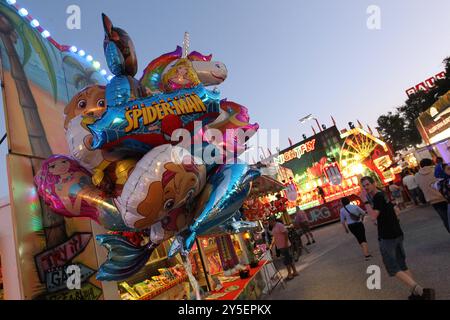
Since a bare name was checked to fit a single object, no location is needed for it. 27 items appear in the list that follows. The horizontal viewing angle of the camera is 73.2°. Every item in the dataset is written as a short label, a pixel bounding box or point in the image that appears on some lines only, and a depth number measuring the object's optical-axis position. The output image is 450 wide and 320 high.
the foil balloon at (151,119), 2.38
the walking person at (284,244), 7.46
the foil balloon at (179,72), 3.13
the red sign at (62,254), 3.45
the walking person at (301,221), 12.67
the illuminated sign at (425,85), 29.15
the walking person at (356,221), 6.98
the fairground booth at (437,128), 14.01
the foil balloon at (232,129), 3.31
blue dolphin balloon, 2.60
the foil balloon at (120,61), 2.79
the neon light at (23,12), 4.05
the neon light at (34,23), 4.21
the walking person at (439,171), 5.66
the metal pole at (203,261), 5.89
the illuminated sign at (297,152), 32.44
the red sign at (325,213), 19.58
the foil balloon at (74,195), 2.74
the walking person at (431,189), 5.54
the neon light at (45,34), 4.41
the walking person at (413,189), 12.24
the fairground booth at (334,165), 26.33
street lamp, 25.06
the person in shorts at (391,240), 3.76
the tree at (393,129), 42.97
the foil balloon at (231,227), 3.03
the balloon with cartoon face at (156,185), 2.26
